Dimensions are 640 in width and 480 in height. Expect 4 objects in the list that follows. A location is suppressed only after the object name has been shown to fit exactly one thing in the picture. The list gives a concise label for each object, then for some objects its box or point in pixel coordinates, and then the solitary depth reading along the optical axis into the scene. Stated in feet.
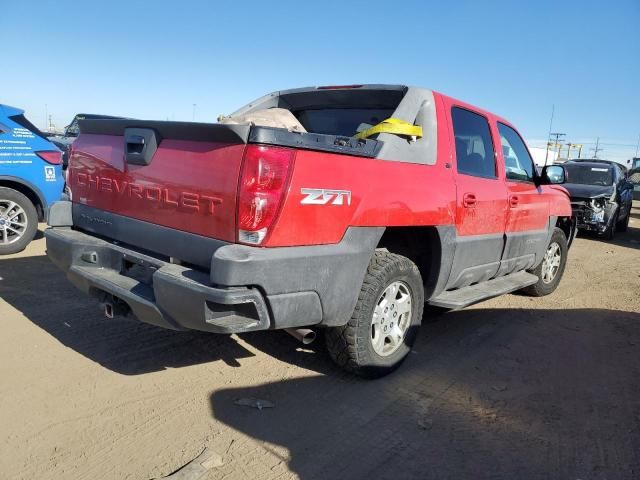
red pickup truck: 8.60
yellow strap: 10.94
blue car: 21.40
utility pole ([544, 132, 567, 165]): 173.03
